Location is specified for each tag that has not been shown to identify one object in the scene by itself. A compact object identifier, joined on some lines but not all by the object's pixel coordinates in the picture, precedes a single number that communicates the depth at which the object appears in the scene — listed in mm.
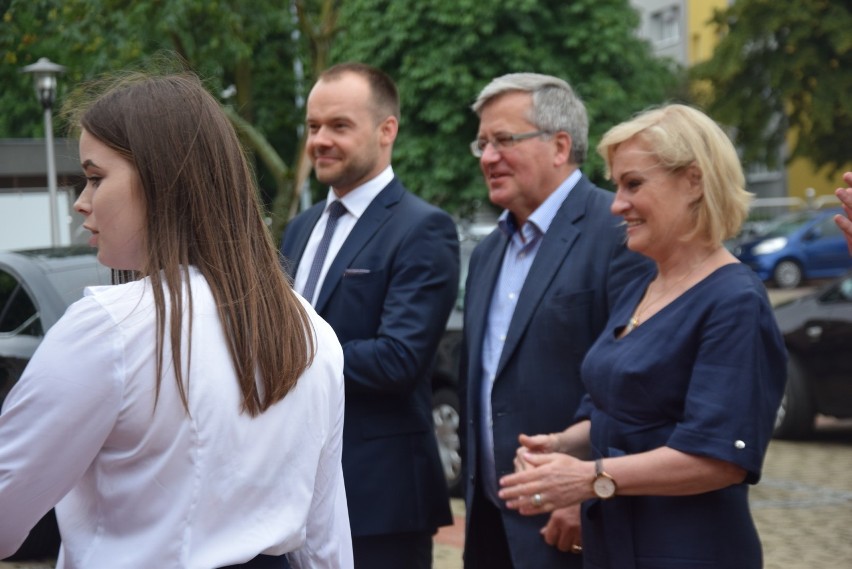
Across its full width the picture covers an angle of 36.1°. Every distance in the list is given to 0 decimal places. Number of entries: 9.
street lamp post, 8711
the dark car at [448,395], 8773
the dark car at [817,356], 10078
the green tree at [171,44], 8398
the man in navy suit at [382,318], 3881
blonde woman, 2922
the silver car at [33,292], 6281
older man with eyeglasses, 3725
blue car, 30125
